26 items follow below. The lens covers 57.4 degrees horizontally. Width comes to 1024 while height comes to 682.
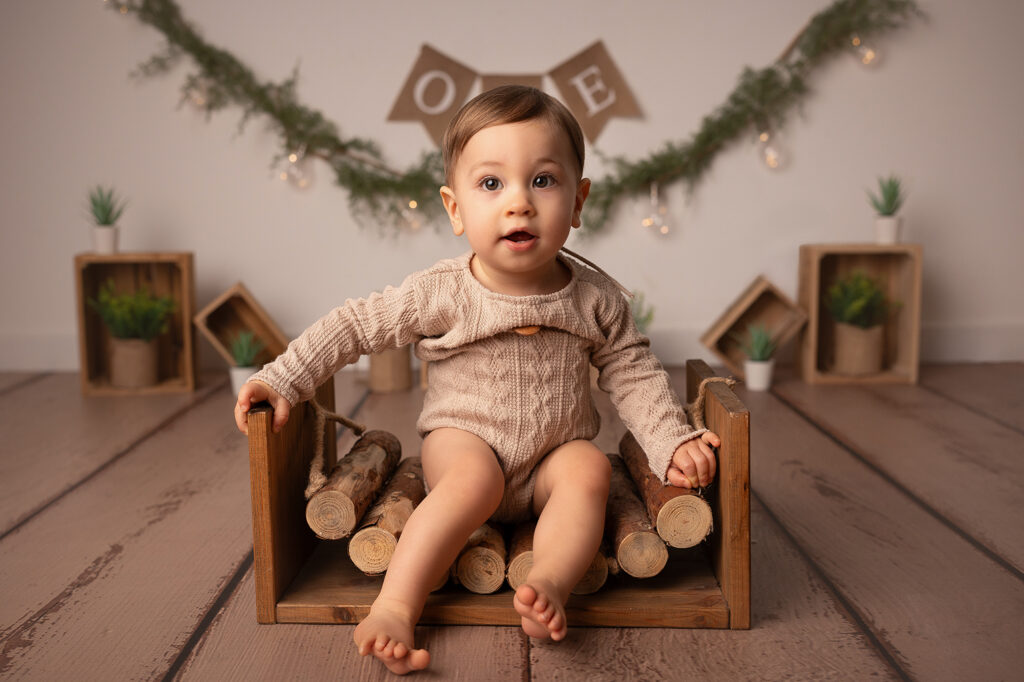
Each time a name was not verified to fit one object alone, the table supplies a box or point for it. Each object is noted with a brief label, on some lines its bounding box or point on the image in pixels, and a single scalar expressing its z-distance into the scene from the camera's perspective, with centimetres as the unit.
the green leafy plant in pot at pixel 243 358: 254
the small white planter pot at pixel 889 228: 269
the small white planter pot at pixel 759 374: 257
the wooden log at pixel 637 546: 117
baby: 113
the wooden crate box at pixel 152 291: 258
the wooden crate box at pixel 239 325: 278
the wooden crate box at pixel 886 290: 266
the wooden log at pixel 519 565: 116
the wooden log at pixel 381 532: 118
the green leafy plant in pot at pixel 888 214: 267
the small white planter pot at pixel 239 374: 254
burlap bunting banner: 276
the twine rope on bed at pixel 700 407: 127
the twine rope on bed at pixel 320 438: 124
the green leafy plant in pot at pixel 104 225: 260
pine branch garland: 273
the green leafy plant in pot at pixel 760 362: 257
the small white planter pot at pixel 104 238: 260
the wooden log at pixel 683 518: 116
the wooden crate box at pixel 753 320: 268
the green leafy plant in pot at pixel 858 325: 268
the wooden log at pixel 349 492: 121
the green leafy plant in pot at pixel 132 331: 259
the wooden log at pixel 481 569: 118
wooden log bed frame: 111
